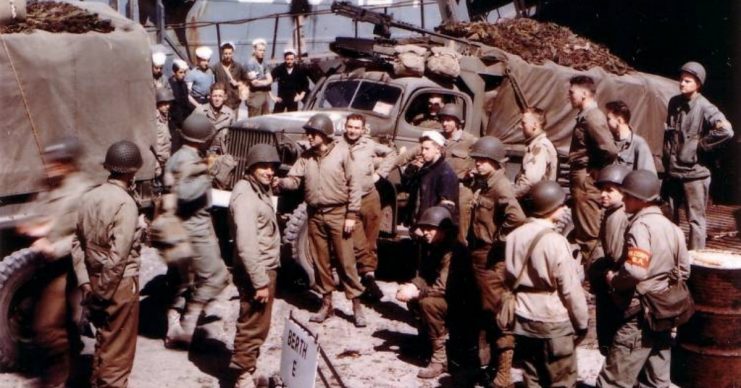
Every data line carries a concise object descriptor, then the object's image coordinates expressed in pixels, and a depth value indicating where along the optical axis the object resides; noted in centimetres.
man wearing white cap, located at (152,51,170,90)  1137
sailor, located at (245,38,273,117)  1312
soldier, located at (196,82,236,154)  1093
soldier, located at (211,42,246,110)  1290
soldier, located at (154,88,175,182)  1005
